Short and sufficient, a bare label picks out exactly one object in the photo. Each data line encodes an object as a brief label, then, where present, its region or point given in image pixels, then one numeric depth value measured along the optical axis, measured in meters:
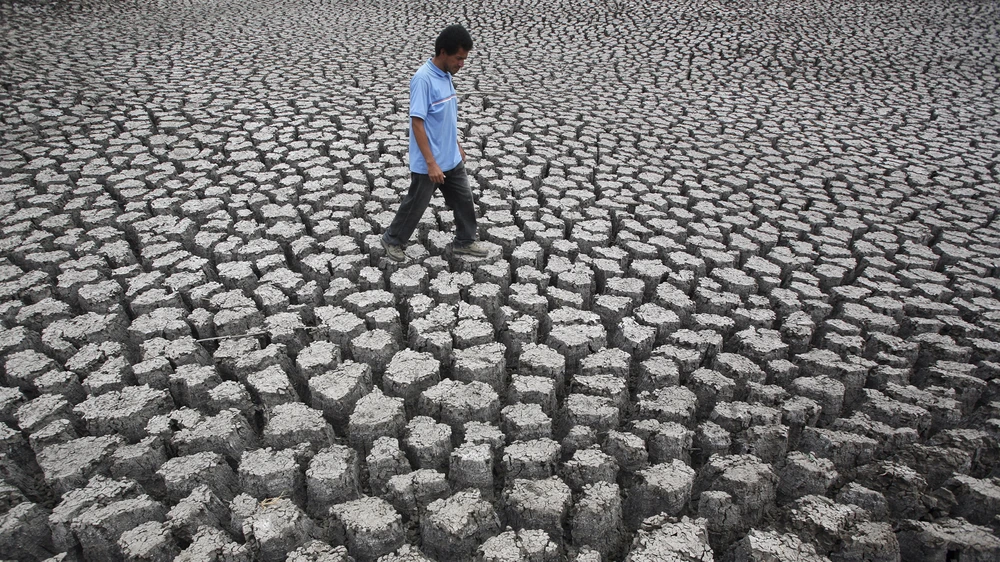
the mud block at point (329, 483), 1.94
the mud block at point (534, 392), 2.32
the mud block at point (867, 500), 1.97
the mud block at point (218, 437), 2.08
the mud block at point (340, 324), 2.61
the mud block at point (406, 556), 1.73
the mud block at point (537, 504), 1.87
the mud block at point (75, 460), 1.95
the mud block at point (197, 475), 1.94
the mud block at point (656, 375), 2.47
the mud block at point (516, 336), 2.65
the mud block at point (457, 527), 1.80
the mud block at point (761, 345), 2.62
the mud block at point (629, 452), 2.09
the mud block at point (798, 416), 2.30
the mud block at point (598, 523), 1.87
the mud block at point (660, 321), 2.77
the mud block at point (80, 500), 1.79
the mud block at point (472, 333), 2.62
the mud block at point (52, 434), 2.07
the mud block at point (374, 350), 2.52
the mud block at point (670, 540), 1.73
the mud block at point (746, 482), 1.97
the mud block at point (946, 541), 1.81
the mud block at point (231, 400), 2.25
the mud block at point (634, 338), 2.66
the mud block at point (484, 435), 2.11
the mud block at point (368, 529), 1.78
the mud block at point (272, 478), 1.95
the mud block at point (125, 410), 2.15
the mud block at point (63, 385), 2.30
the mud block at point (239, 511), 1.85
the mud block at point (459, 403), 2.23
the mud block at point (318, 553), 1.71
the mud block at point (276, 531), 1.75
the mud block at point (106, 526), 1.77
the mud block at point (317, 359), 2.42
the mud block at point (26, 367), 2.35
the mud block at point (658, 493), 1.96
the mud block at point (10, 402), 2.20
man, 2.84
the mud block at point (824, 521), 1.83
